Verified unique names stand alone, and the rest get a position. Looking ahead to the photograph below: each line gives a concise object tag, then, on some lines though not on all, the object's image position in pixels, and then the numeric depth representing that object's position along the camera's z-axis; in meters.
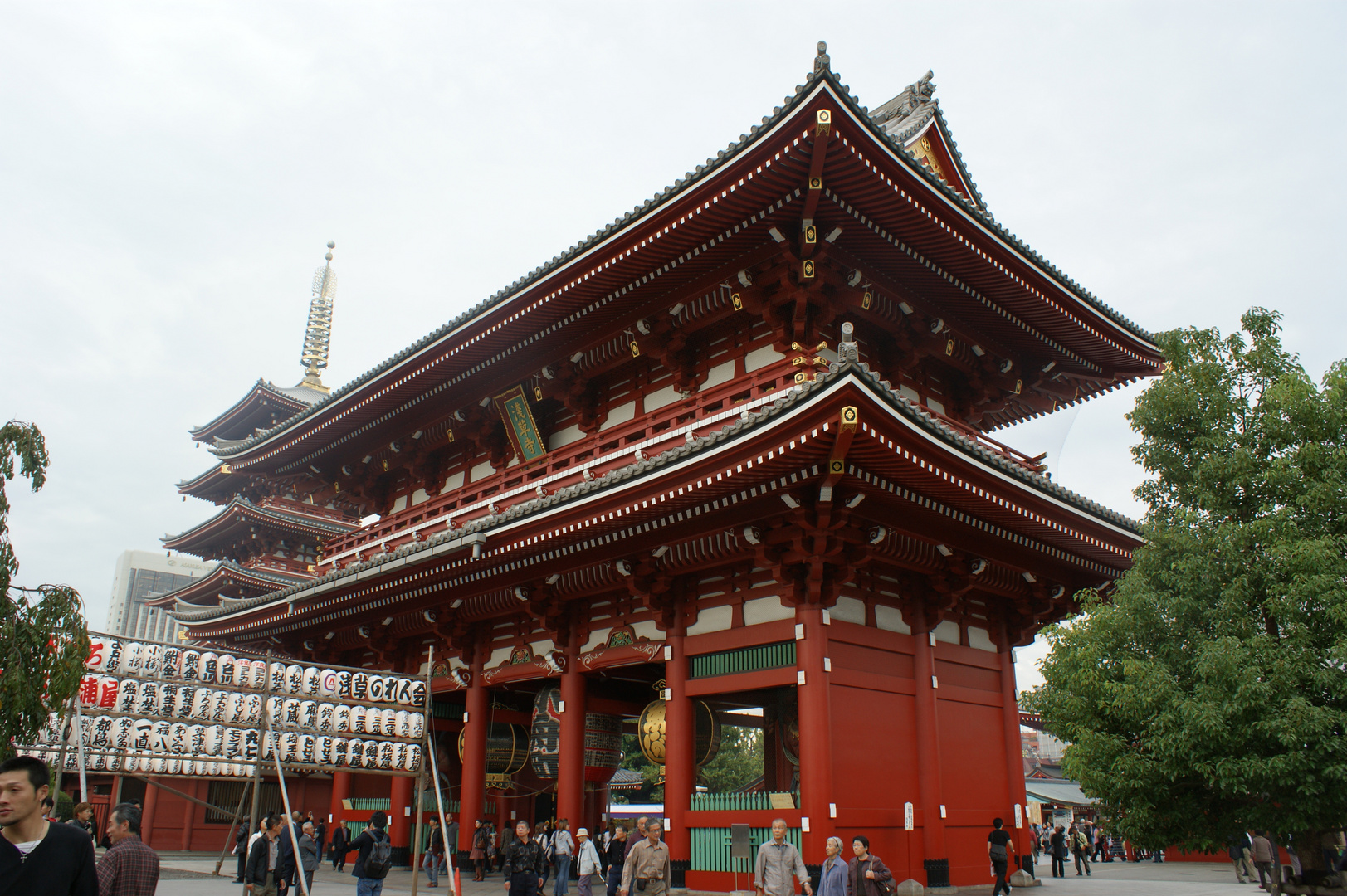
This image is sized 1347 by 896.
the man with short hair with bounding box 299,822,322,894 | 16.71
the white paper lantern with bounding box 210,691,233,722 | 11.69
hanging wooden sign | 19.08
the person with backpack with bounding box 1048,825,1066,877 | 23.98
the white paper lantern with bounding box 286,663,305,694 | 12.49
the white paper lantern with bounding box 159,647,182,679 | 11.51
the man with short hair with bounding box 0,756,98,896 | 3.96
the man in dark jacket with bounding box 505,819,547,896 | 11.73
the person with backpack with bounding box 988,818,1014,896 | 14.40
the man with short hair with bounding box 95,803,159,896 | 6.61
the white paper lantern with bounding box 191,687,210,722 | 11.45
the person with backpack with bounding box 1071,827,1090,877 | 27.47
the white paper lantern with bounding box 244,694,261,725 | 11.98
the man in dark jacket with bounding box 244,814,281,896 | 11.55
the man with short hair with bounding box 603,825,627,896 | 14.17
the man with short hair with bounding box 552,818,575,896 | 14.31
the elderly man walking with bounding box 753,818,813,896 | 10.25
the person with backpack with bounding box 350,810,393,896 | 11.56
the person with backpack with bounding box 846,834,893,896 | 10.78
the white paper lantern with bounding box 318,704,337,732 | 12.65
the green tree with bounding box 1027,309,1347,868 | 10.65
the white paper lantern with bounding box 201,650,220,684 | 11.73
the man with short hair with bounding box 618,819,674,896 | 11.61
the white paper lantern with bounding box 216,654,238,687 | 11.88
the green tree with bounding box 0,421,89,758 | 7.47
